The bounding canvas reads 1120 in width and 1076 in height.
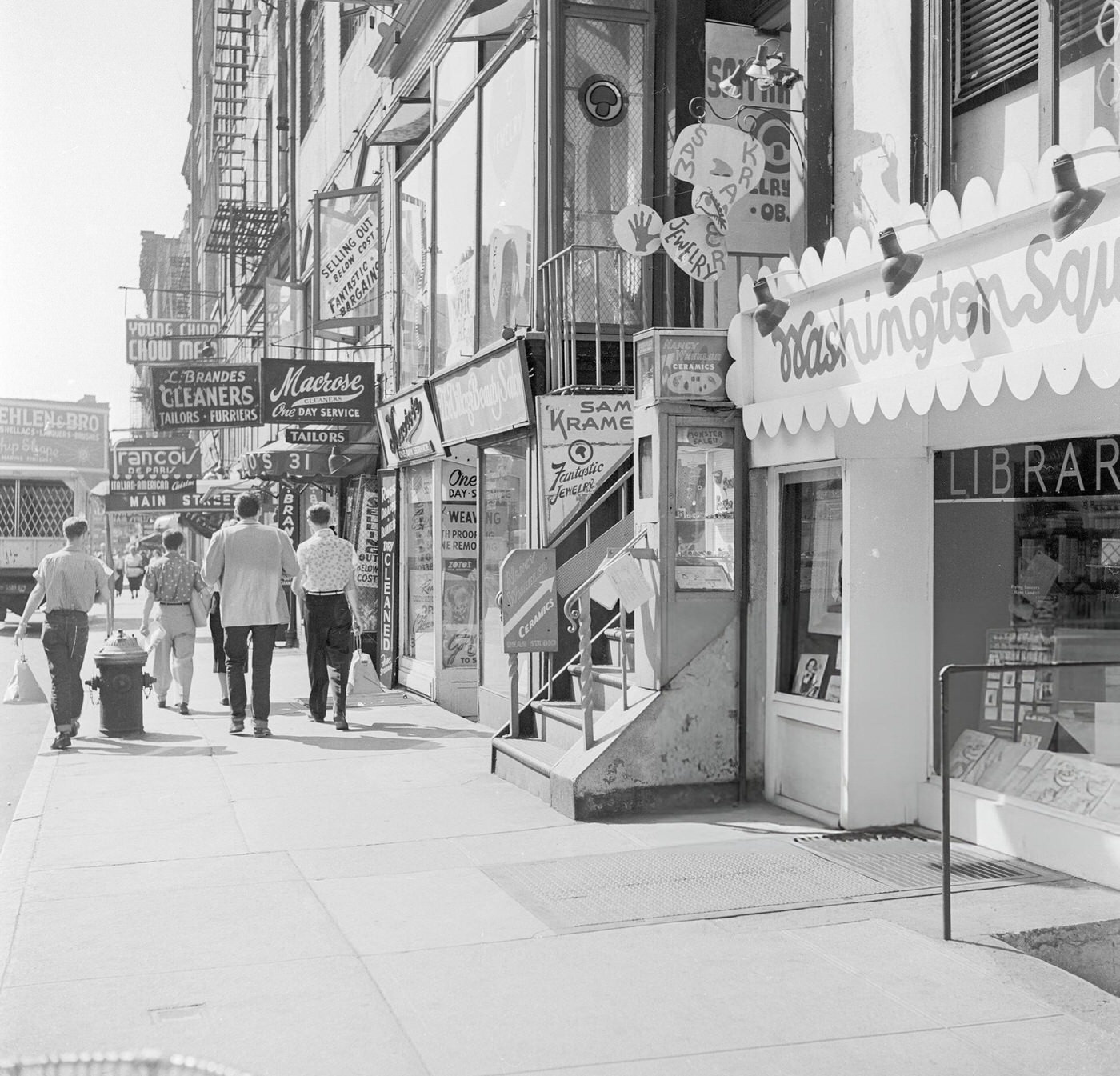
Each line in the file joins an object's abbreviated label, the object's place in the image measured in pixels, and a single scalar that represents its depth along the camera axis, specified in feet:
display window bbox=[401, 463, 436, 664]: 46.62
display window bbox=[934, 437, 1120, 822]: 21.03
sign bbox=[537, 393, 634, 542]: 29.76
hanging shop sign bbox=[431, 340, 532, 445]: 34.37
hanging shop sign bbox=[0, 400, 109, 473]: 108.06
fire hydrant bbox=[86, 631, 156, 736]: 35.47
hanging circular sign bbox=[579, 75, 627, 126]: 34.22
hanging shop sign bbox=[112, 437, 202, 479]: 96.78
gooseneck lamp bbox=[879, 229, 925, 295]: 18.70
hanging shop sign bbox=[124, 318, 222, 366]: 128.47
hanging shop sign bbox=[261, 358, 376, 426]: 50.44
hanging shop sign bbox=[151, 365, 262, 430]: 59.31
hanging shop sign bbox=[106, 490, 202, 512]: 90.17
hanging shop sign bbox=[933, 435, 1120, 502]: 21.04
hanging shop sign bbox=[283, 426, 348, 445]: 53.98
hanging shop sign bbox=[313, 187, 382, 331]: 54.75
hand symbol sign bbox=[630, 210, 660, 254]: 26.73
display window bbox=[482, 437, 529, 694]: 37.60
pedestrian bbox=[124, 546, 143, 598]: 130.52
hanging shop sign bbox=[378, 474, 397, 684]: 49.70
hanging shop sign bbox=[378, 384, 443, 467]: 43.24
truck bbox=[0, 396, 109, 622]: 89.71
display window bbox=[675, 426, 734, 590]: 25.68
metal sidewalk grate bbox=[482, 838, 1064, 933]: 18.67
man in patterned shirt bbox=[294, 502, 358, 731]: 36.86
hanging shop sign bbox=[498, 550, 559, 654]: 29.99
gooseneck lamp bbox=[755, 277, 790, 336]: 22.70
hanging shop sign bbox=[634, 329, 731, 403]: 25.16
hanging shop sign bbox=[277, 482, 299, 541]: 73.41
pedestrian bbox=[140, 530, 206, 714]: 39.45
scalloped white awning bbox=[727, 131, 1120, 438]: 15.60
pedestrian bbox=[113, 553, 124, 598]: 141.90
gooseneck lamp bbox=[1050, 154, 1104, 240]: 15.44
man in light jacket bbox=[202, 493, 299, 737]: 35.47
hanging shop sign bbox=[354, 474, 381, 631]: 53.78
